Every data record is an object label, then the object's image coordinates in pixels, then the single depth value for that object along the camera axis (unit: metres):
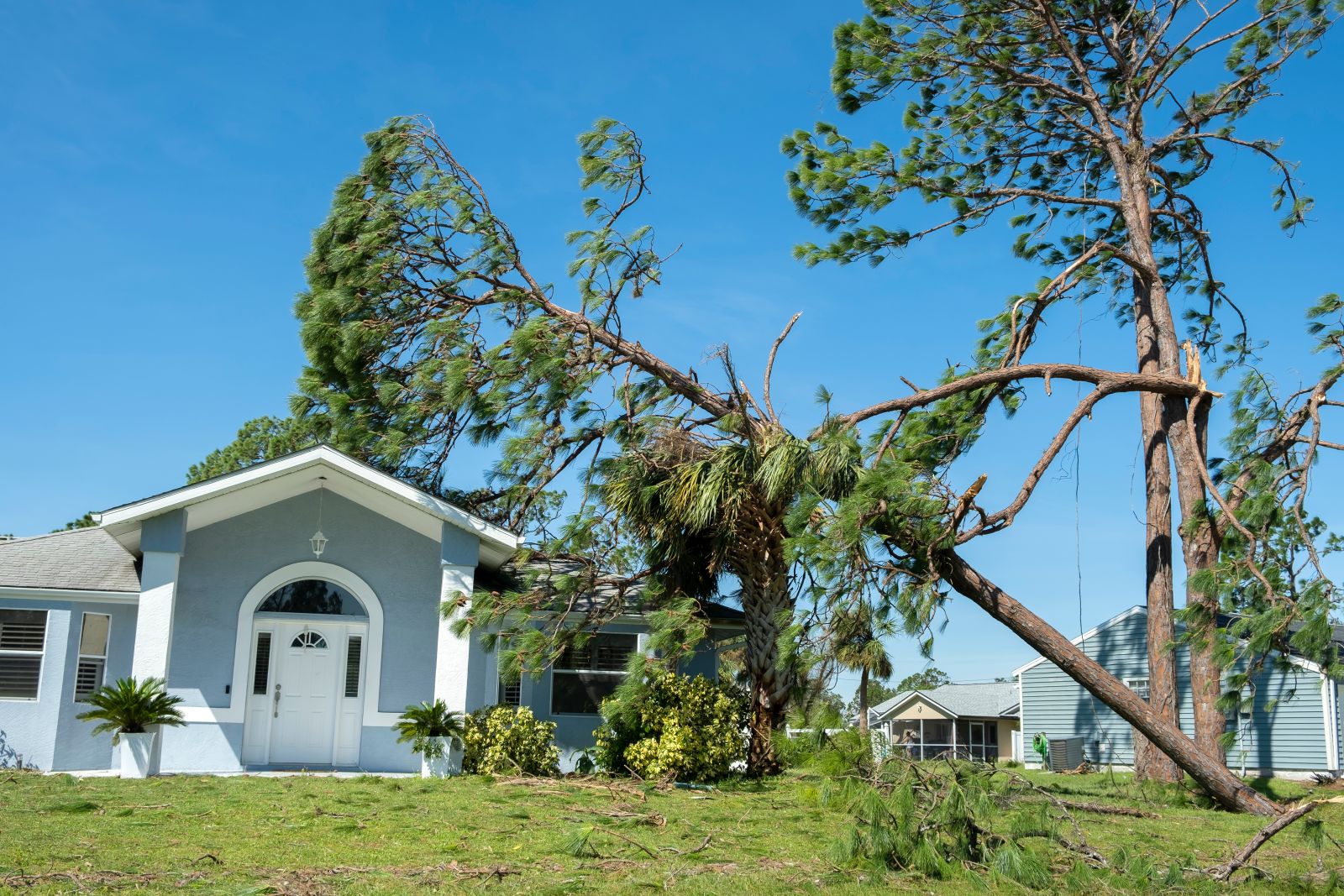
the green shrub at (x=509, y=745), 13.75
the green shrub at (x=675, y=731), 13.42
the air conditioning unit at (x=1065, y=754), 25.72
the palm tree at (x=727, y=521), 13.68
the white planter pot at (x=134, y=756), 12.91
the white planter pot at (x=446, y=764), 13.56
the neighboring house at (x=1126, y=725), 22.31
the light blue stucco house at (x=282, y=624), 14.27
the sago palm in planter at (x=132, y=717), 12.92
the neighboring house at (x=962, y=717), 39.38
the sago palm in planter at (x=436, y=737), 13.53
